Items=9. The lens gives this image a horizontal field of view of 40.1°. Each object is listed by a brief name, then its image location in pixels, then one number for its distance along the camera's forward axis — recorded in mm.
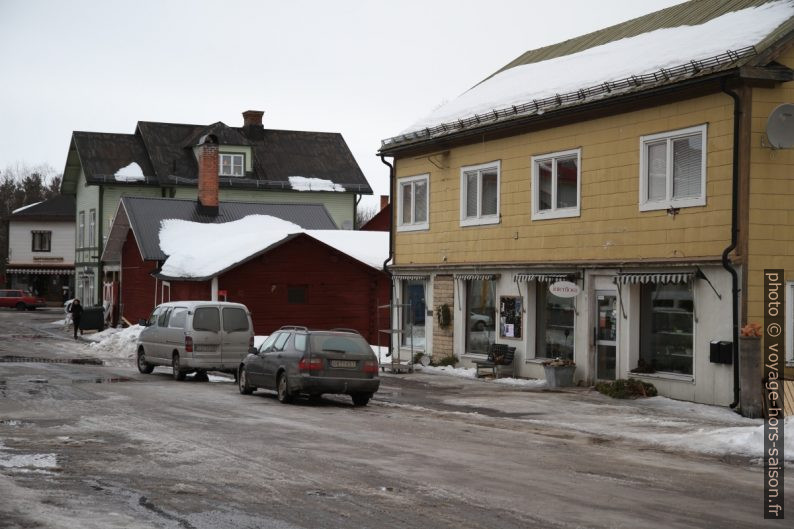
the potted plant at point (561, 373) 23891
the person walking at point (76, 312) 45062
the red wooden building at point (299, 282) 40625
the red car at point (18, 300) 78625
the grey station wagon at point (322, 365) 20359
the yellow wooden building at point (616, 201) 19812
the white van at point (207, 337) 26266
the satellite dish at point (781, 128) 19469
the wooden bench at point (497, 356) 26375
